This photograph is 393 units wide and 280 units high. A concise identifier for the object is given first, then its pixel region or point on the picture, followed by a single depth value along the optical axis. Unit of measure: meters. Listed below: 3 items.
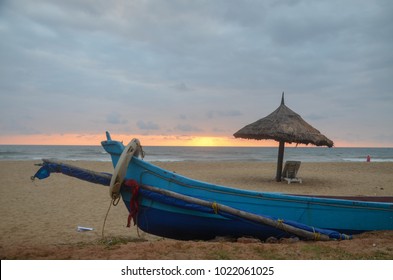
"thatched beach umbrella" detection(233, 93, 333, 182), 12.66
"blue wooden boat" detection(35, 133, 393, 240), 4.51
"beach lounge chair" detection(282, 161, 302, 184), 13.54
